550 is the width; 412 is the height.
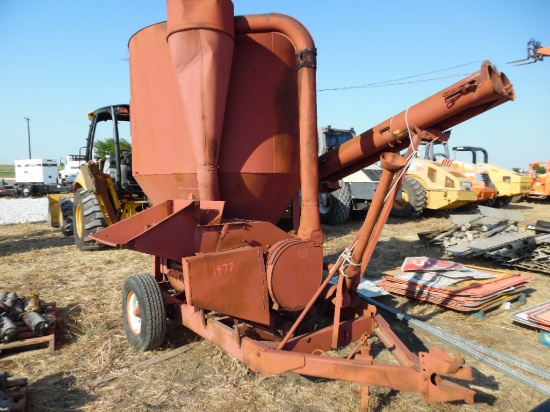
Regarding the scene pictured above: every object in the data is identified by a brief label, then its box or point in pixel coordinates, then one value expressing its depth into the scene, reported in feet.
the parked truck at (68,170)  89.67
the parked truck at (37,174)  79.46
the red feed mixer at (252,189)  8.68
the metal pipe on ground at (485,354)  9.41
